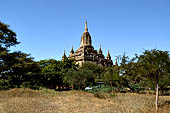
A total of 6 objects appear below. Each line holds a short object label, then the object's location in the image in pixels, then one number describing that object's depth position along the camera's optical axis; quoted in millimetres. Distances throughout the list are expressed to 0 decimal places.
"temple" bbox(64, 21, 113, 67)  49897
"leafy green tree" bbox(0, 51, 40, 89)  20891
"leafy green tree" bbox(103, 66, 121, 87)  23797
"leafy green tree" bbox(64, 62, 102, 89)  22766
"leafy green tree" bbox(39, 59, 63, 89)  30344
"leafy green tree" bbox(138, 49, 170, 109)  9500
